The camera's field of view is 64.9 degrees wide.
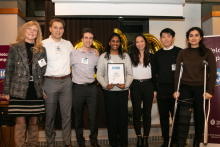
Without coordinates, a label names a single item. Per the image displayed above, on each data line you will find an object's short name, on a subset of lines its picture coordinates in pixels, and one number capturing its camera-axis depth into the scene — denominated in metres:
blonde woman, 2.33
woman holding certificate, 2.72
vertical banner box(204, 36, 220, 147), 2.96
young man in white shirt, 2.64
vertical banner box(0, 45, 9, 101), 3.56
